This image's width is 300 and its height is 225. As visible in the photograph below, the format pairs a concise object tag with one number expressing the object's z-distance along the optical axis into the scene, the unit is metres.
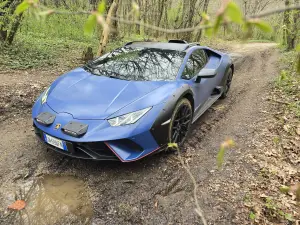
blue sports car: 2.79
